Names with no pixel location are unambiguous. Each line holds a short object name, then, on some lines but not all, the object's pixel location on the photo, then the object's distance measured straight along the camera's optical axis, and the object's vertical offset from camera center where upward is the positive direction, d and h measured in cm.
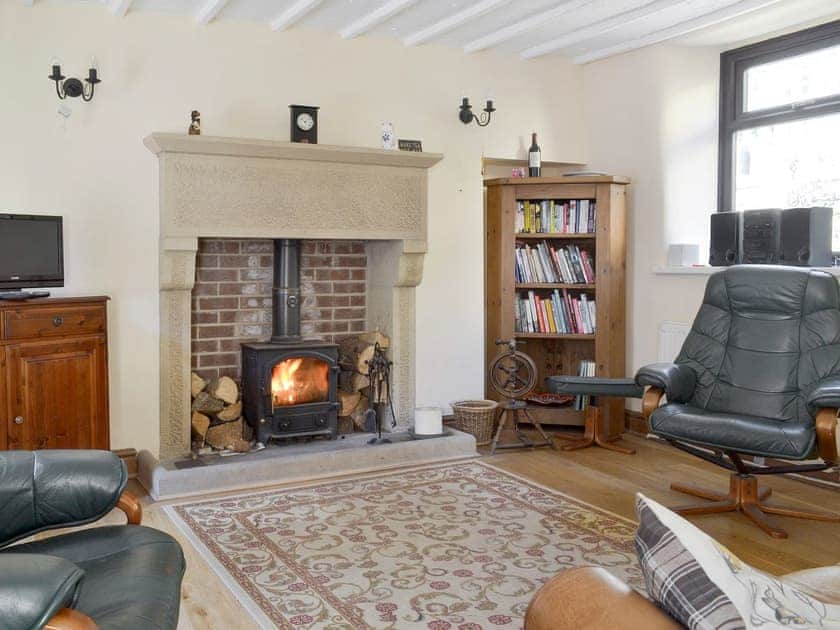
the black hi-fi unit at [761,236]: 441 +17
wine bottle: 548 +70
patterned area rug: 284 -112
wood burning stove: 464 -61
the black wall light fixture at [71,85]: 415 +88
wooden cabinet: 377 -50
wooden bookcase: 532 +1
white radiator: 517 -44
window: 464 +83
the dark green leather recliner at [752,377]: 354 -51
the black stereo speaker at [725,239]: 466 +16
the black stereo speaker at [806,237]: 425 +16
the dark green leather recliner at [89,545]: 152 -66
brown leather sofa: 119 -49
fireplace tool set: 500 -72
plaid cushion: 116 -45
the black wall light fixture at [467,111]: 523 +96
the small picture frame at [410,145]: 505 +72
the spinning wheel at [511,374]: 513 -66
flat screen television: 392 +6
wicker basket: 517 -93
